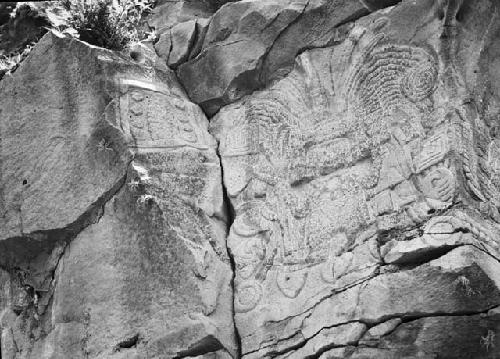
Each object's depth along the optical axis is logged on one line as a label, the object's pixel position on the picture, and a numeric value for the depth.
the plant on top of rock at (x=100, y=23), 8.56
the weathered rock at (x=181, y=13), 9.00
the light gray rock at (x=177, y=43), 8.61
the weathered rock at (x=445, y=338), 6.19
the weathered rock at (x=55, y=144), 7.83
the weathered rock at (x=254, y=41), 8.02
